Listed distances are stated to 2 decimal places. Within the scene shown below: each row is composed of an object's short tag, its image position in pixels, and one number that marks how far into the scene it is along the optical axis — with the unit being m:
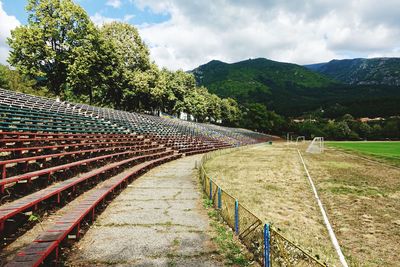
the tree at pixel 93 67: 29.53
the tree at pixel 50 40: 27.41
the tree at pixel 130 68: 39.77
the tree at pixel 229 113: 96.50
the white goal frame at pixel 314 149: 41.47
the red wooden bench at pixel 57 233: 3.85
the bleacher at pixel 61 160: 5.20
